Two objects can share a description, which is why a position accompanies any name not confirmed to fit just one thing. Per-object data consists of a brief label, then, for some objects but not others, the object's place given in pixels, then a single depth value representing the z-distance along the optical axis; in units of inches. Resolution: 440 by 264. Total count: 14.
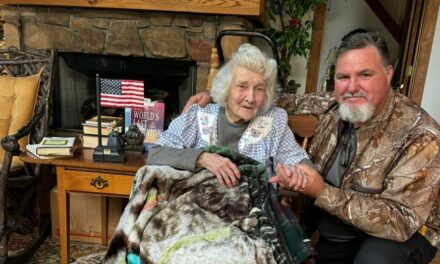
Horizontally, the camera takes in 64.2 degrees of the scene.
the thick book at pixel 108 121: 73.1
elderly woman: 57.3
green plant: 108.7
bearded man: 46.7
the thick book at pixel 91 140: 72.9
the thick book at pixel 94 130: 72.7
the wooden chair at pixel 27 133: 74.0
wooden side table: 64.3
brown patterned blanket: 44.0
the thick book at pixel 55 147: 64.8
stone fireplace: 91.8
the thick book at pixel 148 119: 77.4
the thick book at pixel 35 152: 65.0
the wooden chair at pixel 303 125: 61.2
